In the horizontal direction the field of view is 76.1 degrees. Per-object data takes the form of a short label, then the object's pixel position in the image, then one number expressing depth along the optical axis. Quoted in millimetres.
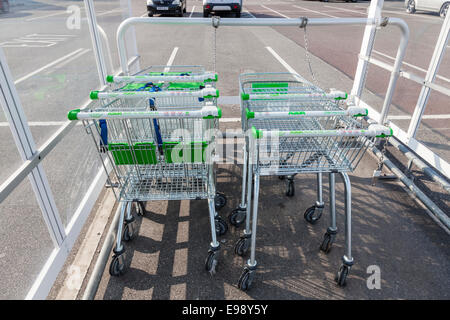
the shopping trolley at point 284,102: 2438
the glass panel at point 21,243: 2188
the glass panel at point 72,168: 2713
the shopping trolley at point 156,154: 1987
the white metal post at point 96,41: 2936
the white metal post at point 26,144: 1735
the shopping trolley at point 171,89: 2322
